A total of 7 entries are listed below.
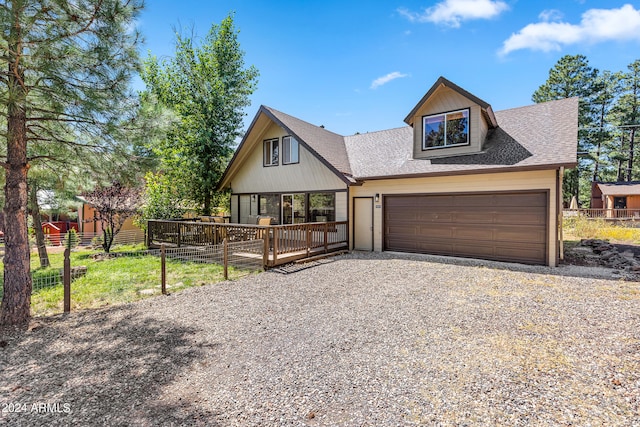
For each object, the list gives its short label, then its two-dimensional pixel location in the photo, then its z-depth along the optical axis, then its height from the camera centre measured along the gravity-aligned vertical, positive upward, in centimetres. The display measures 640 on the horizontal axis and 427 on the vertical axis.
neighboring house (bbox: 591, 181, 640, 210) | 2825 +105
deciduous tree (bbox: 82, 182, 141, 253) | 1229 +4
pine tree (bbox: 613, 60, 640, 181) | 3384 +1066
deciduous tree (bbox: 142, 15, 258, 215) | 1416 +519
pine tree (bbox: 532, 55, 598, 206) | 3341 +1339
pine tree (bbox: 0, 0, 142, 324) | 407 +181
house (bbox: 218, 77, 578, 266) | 886 +102
